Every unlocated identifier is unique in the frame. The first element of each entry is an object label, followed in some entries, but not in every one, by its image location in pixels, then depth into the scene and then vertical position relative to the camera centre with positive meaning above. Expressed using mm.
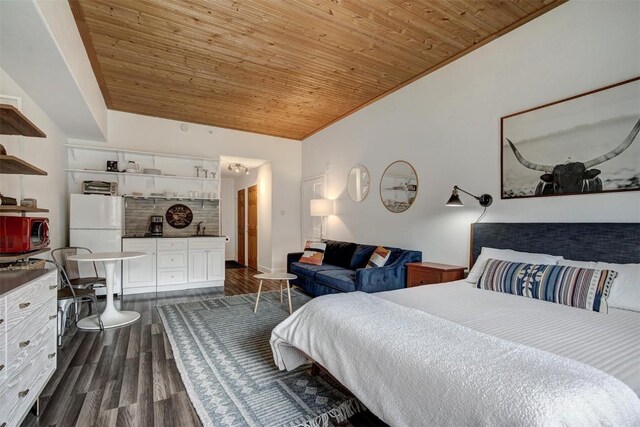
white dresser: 1419 -653
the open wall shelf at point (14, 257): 2011 -269
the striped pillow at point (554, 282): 1945 -468
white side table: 3762 -747
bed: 981 -588
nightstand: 3086 -597
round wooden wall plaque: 5535 +4
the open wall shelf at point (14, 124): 1826 +612
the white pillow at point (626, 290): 1852 -457
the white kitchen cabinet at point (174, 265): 4715 -778
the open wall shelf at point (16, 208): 1997 +56
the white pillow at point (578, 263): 2209 -353
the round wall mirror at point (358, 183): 4867 +542
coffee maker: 5238 -167
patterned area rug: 1810 -1166
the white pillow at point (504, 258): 2435 -352
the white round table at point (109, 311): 3215 -1069
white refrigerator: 4328 -122
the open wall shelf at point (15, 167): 1928 +341
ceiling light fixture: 6254 +998
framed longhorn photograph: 2197 +571
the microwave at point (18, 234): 2057 -124
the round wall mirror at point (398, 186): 3986 +404
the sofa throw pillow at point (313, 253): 4875 -603
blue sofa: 3580 -752
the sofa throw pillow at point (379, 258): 3852 -528
